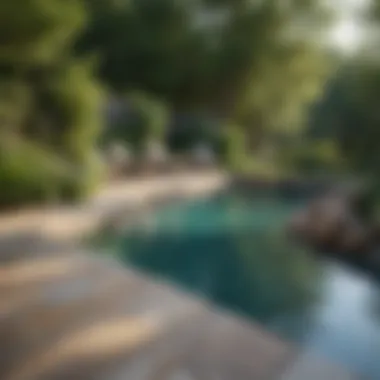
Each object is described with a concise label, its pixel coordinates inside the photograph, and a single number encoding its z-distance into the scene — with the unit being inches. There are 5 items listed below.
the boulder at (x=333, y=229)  270.2
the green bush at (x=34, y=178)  295.7
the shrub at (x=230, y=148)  603.2
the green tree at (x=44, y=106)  303.7
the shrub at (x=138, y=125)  525.3
